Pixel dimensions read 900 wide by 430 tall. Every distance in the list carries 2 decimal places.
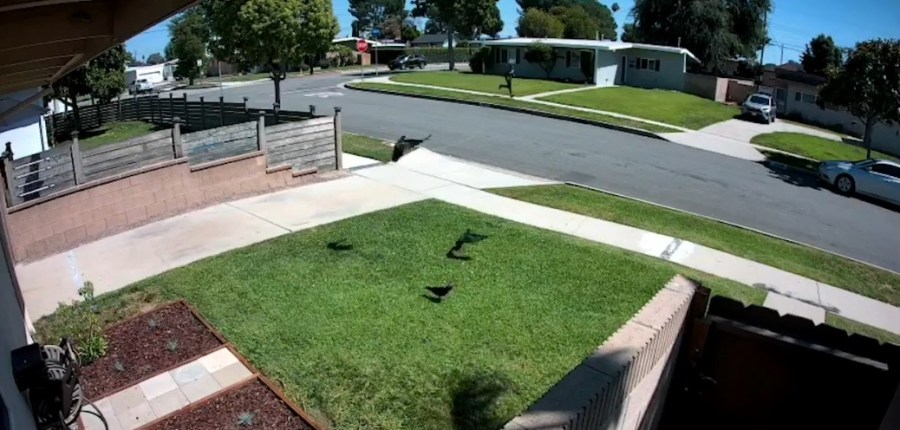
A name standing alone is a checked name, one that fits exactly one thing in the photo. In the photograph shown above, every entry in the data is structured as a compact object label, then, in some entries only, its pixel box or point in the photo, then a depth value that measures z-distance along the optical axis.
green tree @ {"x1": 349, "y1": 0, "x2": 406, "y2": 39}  139.12
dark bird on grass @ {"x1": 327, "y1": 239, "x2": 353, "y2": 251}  10.05
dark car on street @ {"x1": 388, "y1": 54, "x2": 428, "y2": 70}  53.56
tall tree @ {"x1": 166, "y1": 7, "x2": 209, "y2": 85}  50.72
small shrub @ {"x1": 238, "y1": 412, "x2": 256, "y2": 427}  5.68
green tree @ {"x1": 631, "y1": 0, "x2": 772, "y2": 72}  49.50
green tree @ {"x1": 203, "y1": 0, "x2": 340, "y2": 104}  22.58
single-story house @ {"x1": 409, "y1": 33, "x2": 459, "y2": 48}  84.18
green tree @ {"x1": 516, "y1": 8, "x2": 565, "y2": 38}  62.66
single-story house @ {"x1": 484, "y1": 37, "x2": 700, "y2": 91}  40.91
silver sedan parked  18.72
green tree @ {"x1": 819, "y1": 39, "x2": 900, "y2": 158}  21.78
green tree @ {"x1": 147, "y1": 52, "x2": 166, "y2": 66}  110.94
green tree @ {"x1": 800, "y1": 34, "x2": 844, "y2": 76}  49.75
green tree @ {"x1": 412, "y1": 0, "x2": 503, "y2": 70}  49.38
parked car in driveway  33.34
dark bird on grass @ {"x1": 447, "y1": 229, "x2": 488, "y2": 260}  9.70
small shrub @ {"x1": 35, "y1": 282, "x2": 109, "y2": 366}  6.78
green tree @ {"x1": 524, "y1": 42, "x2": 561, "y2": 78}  42.22
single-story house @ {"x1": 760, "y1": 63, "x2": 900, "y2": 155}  37.62
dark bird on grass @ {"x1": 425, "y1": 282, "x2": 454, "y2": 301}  8.15
